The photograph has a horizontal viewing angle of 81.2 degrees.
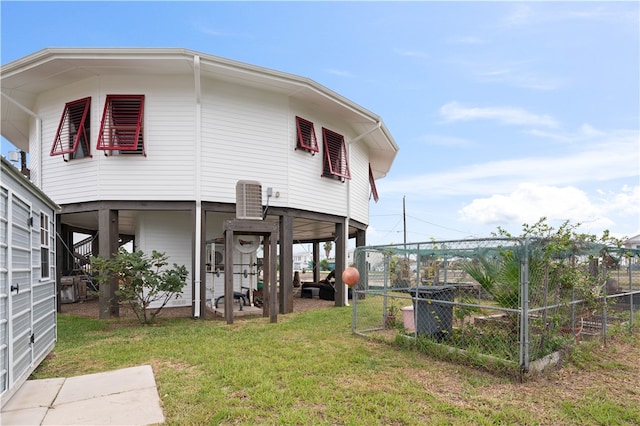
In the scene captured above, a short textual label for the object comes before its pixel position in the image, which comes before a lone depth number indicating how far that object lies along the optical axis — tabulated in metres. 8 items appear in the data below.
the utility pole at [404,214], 34.64
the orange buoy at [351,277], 6.74
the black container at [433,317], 5.67
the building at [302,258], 48.77
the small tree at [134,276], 7.68
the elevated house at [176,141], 8.27
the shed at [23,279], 3.64
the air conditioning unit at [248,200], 8.09
